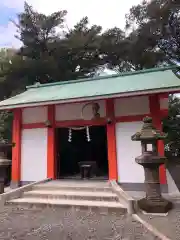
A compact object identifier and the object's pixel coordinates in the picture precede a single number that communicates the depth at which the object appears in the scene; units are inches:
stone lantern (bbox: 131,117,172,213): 209.9
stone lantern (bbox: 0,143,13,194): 281.3
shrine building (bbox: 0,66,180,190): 288.4
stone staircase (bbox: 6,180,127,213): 228.4
